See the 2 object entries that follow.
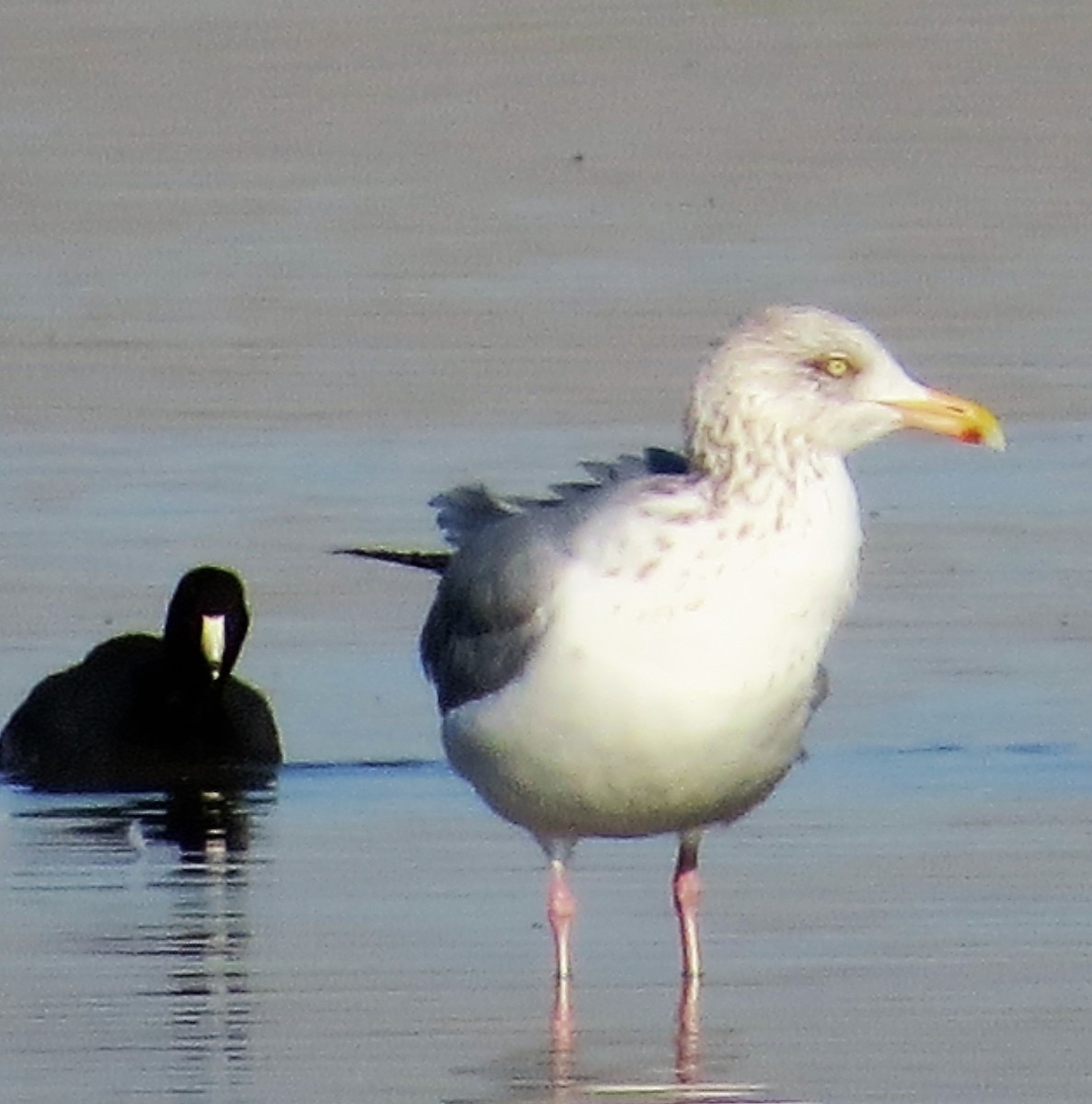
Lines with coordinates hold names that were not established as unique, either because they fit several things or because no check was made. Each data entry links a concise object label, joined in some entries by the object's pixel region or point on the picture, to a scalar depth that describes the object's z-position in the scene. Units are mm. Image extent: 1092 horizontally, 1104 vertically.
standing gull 18594
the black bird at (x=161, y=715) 26109
